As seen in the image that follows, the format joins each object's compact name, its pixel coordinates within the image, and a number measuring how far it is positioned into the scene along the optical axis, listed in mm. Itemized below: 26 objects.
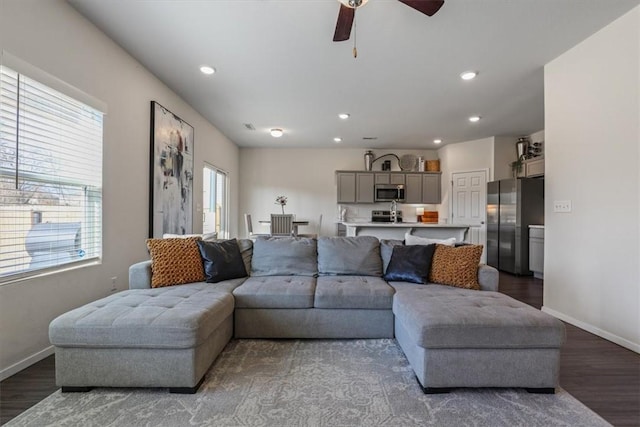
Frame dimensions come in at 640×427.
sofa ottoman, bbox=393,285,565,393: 1724
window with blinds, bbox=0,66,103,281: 1908
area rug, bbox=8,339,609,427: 1523
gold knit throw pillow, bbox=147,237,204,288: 2531
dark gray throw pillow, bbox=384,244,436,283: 2713
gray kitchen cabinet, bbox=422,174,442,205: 7027
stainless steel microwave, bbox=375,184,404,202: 7016
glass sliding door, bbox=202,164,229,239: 5531
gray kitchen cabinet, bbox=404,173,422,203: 7020
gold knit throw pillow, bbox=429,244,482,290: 2566
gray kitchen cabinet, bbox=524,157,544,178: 5238
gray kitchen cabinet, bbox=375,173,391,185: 7023
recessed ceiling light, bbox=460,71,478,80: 3383
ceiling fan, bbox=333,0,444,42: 1871
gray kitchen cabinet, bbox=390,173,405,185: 7020
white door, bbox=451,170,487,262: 6227
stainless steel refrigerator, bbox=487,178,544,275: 5109
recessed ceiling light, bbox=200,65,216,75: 3266
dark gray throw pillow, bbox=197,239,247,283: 2695
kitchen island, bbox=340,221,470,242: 4552
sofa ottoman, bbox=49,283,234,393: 1688
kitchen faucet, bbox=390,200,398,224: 5878
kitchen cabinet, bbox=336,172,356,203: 7023
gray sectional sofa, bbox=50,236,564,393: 1712
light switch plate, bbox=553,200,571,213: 2980
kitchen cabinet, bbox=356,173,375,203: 7035
